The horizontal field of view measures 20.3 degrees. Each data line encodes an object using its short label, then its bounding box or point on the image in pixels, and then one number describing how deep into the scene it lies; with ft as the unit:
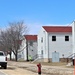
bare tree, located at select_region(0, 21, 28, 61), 188.06
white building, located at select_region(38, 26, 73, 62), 153.33
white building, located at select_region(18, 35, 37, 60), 204.44
